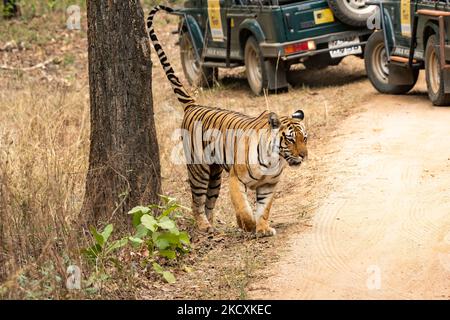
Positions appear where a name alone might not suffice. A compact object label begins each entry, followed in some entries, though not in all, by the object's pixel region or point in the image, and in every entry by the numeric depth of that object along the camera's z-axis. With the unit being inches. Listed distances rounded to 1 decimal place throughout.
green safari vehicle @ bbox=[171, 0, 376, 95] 1050.7
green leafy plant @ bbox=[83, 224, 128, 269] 499.8
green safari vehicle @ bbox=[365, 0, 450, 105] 863.5
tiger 572.7
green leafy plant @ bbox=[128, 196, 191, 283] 527.7
